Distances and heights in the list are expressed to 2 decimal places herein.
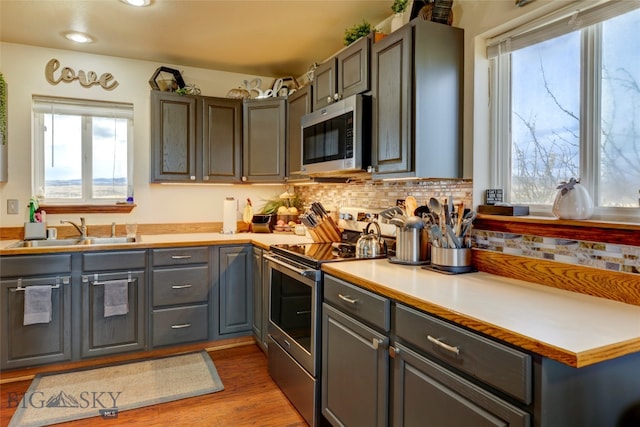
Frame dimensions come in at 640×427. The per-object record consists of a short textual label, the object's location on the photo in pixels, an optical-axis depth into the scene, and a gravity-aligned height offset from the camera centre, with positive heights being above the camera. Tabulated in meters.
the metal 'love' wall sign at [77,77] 3.20 +1.07
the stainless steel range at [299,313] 2.06 -0.58
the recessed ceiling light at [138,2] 2.40 +1.23
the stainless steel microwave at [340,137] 2.34 +0.46
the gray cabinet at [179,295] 2.97 -0.64
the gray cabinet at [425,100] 1.99 +0.56
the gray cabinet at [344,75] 2.36 +0.86
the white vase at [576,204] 1.55 +0.03
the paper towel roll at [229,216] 3.61 -0.05
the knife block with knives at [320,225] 2.91 -0.10
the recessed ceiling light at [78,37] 2.92 +1.26
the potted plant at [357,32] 2.47 +1.10
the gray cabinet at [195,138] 3.35 +0.60
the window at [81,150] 3.25 +0.48
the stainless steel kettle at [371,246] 2.27 -0.20
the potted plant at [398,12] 2.26 +1.13
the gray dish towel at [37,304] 2.59 -0.61
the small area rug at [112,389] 2.25 -1.11
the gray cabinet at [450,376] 1.06 -0.50
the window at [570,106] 1.52 +0.45
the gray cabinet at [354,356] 1.60 -0.63
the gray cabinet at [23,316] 2.58 -0.68
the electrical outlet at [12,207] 3.08 +0.01
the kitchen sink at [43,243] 2.90 -0.25
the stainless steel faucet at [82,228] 3.22 -0.15
